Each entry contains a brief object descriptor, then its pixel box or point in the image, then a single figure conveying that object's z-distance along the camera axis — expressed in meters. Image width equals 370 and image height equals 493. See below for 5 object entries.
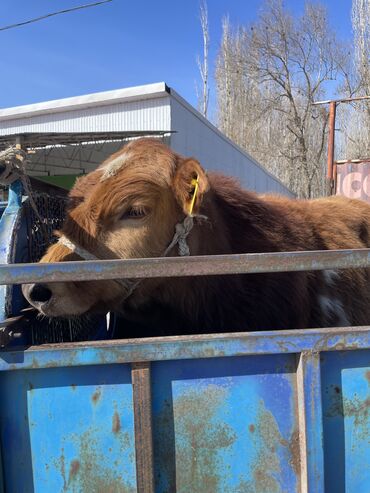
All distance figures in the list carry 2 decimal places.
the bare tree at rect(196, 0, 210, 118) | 31.33
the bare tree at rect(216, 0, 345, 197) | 27.80
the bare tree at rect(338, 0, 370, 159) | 24.66
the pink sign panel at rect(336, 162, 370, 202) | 6.75
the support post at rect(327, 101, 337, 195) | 7.12
